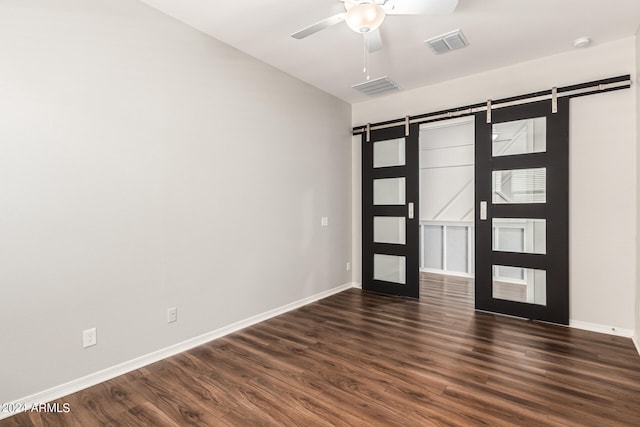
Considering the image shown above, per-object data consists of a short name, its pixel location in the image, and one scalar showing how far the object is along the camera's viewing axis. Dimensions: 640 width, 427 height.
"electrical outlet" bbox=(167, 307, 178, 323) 2.79
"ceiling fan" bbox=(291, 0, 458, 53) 2.00
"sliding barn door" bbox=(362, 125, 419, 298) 4.41
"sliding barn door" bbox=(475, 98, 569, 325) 3.36
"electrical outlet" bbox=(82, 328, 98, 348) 2.29
